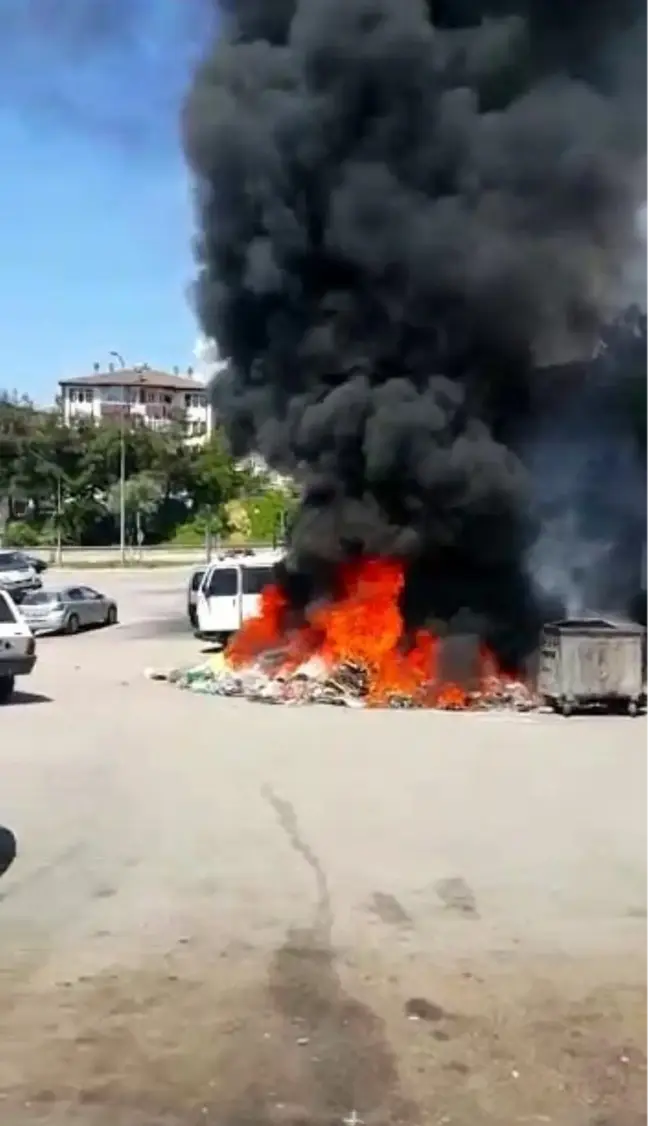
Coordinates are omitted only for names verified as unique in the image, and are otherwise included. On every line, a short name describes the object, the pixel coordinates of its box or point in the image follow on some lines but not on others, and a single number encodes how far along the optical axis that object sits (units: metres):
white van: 27.31
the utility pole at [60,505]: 68.03
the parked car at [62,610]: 30.84
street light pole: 60.22
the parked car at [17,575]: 36.58
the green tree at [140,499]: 67.56
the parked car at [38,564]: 47.51
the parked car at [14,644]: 18.09
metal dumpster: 18.36
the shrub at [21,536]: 68.31
